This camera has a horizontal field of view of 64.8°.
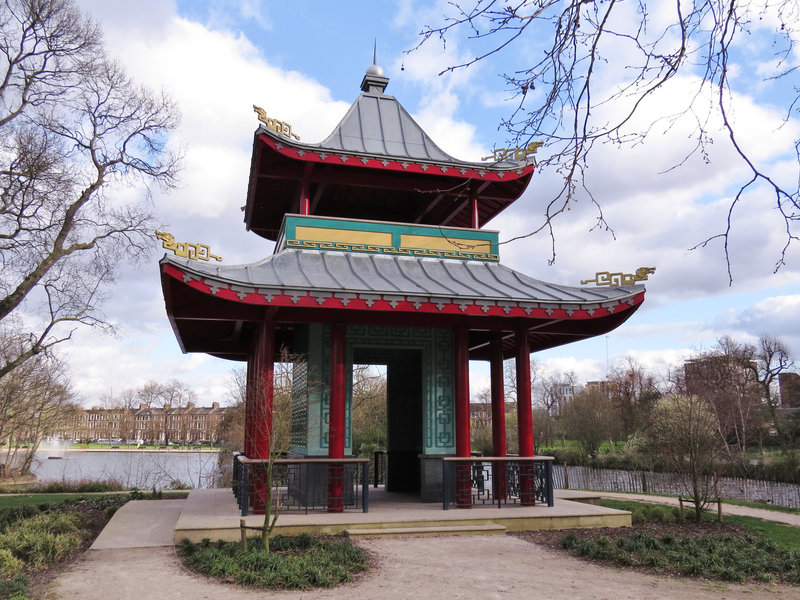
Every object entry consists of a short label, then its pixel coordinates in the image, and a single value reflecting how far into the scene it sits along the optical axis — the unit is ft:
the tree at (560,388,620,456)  122.72
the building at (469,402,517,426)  152.46
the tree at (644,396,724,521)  38.06
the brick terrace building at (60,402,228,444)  178.91
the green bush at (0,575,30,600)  19.05
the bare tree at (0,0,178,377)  51.80
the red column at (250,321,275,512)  31.86
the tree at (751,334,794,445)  136.05
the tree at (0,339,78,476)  82.99
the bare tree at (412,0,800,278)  10.18
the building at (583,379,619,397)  158.57
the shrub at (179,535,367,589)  21.46
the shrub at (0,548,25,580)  23.05
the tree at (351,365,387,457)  98.04
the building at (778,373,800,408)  138.67
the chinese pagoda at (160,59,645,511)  33.37
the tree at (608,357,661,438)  136.56
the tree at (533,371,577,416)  169.27
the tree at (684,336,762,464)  105.09
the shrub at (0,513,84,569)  25.94
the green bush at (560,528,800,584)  23.20
